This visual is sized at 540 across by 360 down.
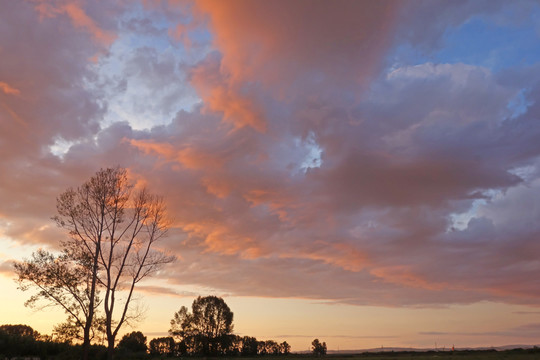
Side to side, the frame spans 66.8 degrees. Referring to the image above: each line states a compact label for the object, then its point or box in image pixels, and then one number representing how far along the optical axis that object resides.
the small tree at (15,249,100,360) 38.53
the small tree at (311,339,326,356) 176.23
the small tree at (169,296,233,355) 121.25
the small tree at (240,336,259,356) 151.75
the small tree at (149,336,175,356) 142.16
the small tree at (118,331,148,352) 114.71
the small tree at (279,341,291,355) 174.05
